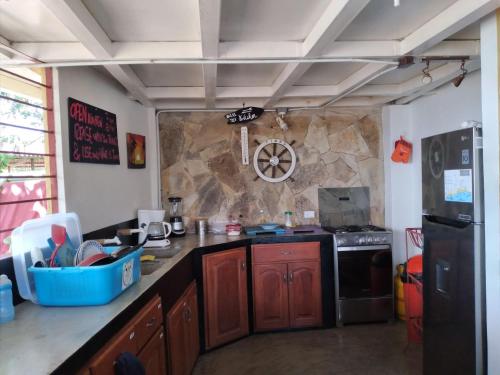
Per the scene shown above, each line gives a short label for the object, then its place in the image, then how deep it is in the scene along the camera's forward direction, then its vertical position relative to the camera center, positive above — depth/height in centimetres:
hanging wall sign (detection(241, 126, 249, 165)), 347 +38
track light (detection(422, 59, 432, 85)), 235 +69
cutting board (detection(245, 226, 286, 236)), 317 -49
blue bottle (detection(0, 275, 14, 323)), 134 -45
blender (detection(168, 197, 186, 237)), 321 -34
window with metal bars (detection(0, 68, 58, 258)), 163 +20
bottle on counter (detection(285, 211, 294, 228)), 350 -42
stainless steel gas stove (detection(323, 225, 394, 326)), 313 -93
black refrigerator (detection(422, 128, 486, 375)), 169 -44
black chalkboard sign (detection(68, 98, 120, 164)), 206 +34
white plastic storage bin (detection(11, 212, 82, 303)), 151 -27
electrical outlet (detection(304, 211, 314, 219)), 360 -39
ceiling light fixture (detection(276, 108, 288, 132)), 346 +62
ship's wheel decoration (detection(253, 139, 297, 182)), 353 +19
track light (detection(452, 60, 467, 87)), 224 +65
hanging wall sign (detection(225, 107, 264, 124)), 325 +62
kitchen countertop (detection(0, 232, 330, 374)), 103 -53
